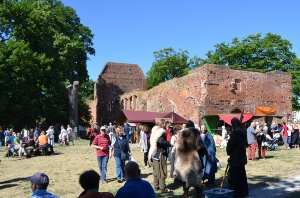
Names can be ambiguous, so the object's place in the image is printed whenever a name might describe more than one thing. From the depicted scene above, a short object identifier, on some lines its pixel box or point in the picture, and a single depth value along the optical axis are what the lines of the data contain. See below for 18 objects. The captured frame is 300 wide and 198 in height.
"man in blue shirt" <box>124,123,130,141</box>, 24.28
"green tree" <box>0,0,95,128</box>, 28.41
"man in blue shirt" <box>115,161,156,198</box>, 4.36
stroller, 19.09
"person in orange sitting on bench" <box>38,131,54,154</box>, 19.01
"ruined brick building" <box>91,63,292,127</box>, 26.06
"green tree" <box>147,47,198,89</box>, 59.47
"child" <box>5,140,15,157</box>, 19.31
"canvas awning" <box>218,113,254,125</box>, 22.28
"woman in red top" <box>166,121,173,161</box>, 14.27
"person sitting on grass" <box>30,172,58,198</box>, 4.56
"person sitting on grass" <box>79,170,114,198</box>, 4.36
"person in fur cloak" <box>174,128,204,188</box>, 7.27
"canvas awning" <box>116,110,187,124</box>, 25.26
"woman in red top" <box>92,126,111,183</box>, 10.22
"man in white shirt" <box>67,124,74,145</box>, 28.47
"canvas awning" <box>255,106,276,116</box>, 27.48
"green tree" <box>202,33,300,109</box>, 41.28
